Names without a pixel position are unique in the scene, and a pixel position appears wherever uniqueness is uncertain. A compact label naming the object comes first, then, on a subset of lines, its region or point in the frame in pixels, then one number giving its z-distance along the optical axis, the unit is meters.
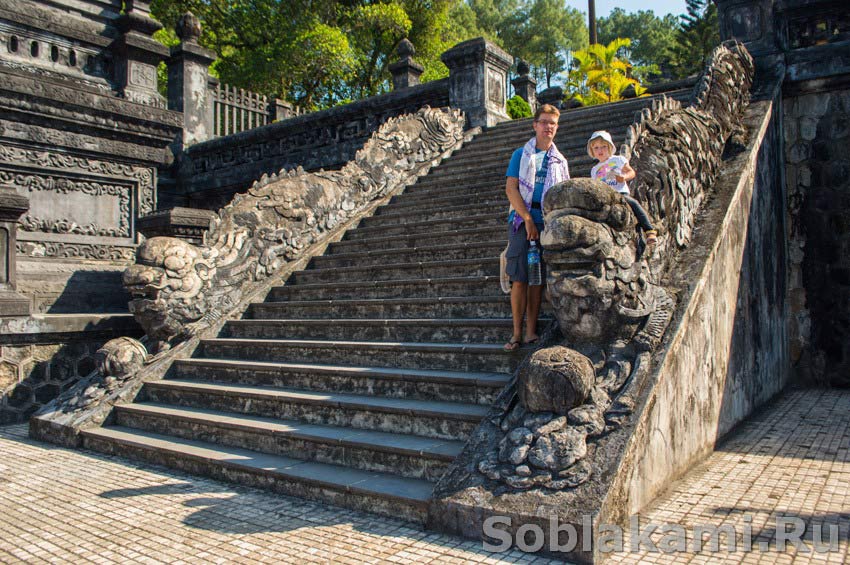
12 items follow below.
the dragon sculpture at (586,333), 3.55
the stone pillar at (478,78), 10.48
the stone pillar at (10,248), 6.67
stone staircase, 4.26
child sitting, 4.39
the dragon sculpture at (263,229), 6.46
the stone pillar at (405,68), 14.99
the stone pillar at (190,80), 13.34
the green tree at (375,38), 25.00
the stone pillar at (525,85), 19.67
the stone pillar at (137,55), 10.82
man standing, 4.70
